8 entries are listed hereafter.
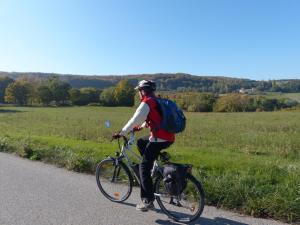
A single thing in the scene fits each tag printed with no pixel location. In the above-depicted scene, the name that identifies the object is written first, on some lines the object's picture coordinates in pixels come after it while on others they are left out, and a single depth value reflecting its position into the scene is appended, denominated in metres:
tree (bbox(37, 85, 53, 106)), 104.81
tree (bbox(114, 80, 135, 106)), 102.81
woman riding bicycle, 5.34
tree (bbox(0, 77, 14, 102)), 121.34
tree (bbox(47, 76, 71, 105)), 106.88
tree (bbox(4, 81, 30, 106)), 106.06
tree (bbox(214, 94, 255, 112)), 83.88
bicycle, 5.30
